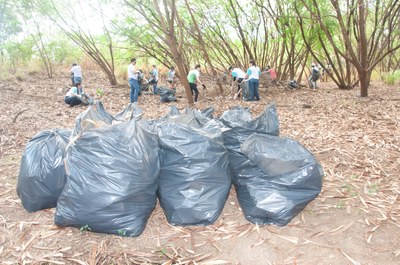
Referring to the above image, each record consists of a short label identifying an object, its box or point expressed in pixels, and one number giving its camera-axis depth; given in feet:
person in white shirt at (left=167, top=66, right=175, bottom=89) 39.22
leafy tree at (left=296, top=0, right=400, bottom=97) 23.93
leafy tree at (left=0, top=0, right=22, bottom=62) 45.97
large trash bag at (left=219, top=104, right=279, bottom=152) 10.62
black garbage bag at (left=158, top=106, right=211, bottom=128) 11.16
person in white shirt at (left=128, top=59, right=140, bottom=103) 30.81
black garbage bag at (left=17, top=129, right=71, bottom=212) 8.65
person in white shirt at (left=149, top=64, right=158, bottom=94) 38.87
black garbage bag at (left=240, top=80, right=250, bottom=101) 32.17
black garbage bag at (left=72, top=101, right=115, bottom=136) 9.02
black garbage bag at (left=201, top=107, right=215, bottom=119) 13.62
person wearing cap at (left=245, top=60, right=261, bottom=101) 30.89
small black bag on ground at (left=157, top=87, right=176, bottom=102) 32.55
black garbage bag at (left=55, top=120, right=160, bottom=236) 7.69
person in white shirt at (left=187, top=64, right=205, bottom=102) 32.01
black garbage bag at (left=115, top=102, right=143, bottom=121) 11.98
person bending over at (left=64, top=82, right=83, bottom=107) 28.71
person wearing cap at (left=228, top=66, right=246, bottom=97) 34.53
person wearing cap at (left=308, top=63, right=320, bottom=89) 42.32
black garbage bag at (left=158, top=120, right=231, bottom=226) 8.29
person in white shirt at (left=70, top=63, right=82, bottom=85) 35.14
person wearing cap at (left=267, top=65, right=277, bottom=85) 38.61
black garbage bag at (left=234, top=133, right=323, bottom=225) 8.30
